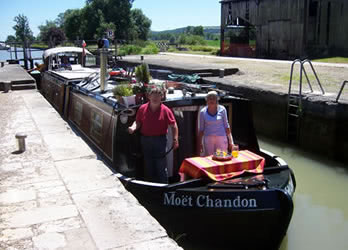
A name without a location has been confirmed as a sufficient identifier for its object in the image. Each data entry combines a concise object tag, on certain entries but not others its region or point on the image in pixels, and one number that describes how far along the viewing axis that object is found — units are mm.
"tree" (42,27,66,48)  50281
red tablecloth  5021
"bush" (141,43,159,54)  31312
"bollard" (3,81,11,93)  11969
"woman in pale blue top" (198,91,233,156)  5355
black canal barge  4879
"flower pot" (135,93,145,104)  5703
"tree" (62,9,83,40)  64875
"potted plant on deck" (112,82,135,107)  5664
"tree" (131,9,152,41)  65131
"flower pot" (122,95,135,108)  5652
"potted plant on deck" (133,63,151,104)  5715
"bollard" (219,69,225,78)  14495
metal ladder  10447
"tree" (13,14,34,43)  93812
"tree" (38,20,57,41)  118375
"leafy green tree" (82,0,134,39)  58844
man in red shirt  5078
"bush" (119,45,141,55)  30269
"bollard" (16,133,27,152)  5336
